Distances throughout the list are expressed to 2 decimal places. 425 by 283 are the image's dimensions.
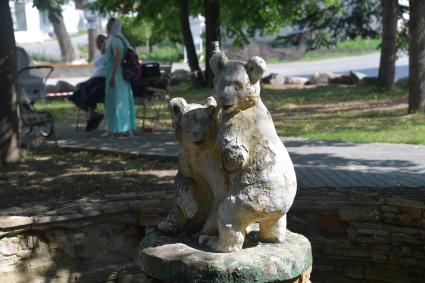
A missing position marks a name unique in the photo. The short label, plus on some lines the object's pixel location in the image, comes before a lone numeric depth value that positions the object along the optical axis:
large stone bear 4.09
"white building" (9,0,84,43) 59.47
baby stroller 12.16
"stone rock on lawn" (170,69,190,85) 25.34
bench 13.08
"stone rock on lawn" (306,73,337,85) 24.13
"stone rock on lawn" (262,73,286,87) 23.70
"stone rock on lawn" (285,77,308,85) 24.00
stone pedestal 4.06
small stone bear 4.32
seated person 13.02
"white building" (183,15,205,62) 36.99
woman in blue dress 11.99
